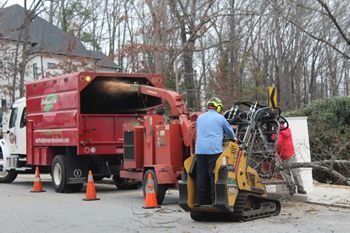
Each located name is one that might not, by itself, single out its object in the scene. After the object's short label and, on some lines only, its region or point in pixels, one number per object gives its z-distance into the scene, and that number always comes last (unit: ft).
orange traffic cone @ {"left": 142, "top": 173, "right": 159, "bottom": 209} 36.86
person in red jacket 34.83
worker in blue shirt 29.81
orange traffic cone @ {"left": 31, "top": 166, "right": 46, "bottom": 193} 50.80
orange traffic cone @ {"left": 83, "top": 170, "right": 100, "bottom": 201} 43.06
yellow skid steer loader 28.99
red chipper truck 41.42
